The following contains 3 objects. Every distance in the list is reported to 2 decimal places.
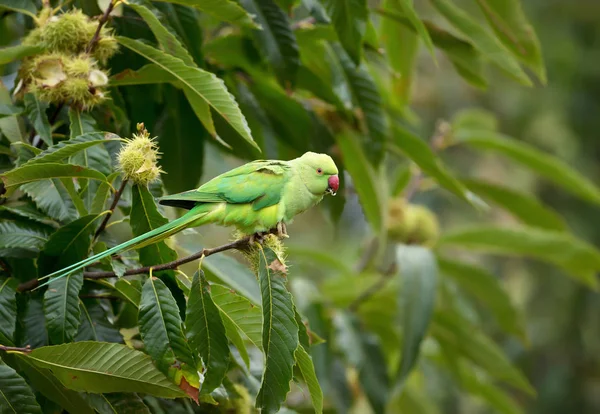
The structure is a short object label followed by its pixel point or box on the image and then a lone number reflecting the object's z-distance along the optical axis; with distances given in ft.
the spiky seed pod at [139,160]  27.89
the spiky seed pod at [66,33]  28.43
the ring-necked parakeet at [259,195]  28.07
